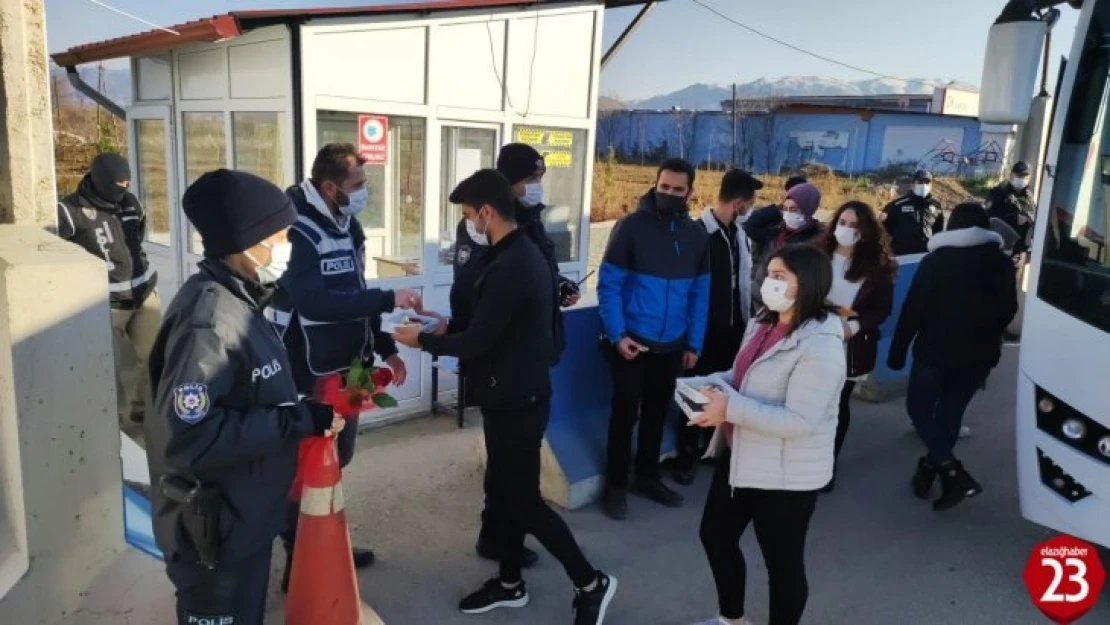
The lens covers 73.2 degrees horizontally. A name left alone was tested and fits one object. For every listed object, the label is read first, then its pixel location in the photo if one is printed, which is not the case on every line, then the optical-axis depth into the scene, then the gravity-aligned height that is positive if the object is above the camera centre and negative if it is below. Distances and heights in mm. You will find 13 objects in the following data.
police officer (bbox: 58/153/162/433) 5156 -658
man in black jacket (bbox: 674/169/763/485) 4648 -654
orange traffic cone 2754 -1440
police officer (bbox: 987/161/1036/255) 8414 -121
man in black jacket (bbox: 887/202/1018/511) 4277 -785
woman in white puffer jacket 2594 -804
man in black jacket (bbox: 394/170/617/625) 2969 -777
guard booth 4926 +419
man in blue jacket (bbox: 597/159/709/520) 4094 -677
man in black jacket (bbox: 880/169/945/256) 8125 -368
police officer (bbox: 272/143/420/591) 3068 -529
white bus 3344 -542
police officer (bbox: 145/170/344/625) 1954 -689
